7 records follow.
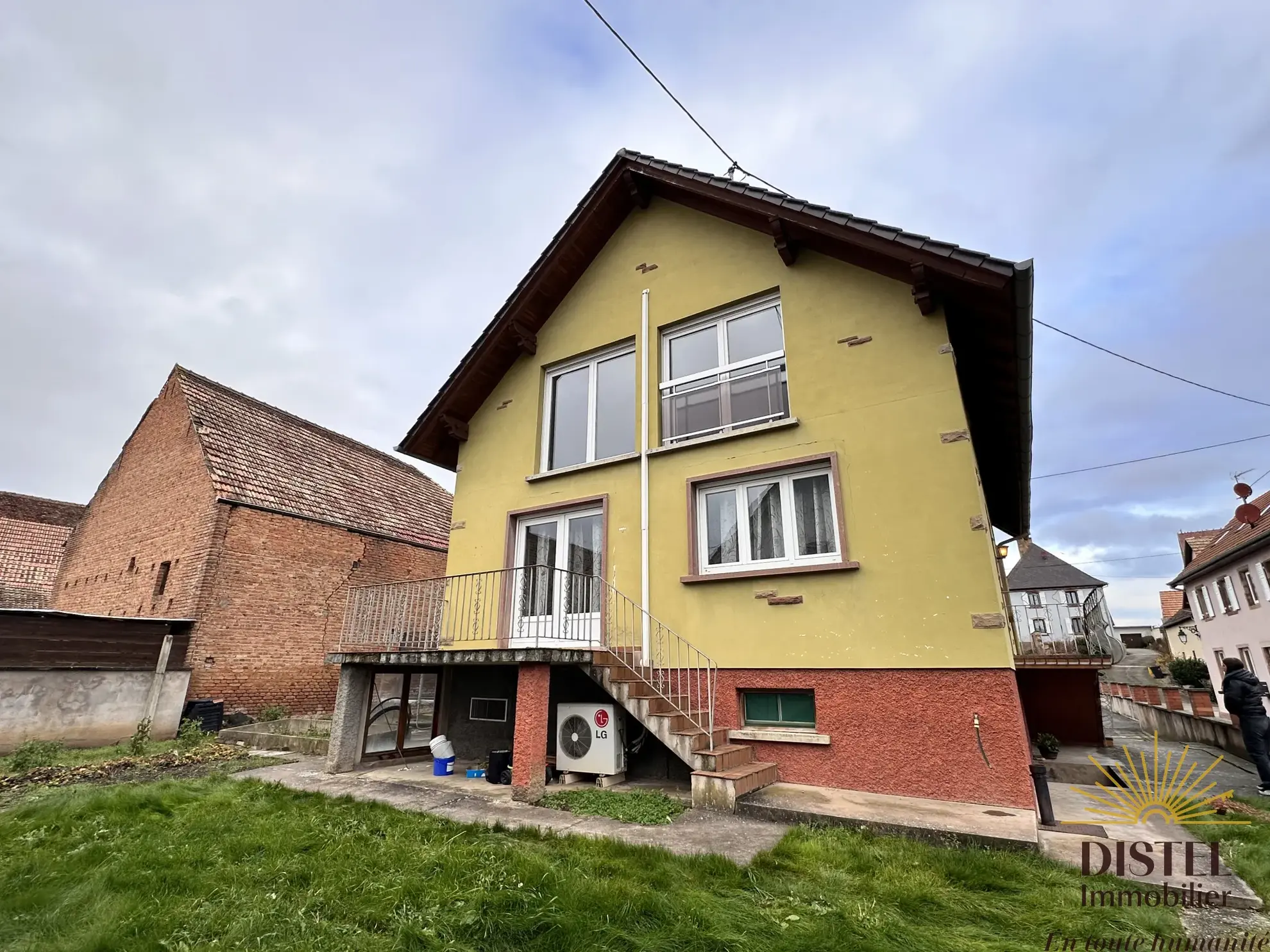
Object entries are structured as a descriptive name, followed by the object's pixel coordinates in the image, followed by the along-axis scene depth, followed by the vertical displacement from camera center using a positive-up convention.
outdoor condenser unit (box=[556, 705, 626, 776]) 6.84 -0.82
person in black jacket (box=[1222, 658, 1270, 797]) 7.40 -0.44
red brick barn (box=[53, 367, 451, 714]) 12.84 +3.02
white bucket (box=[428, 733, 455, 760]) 7.98 -1.07
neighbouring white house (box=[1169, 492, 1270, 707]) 18.81 +2.96
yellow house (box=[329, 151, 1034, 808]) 6.16 +2.06
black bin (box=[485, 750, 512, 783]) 7.38 -1.24
